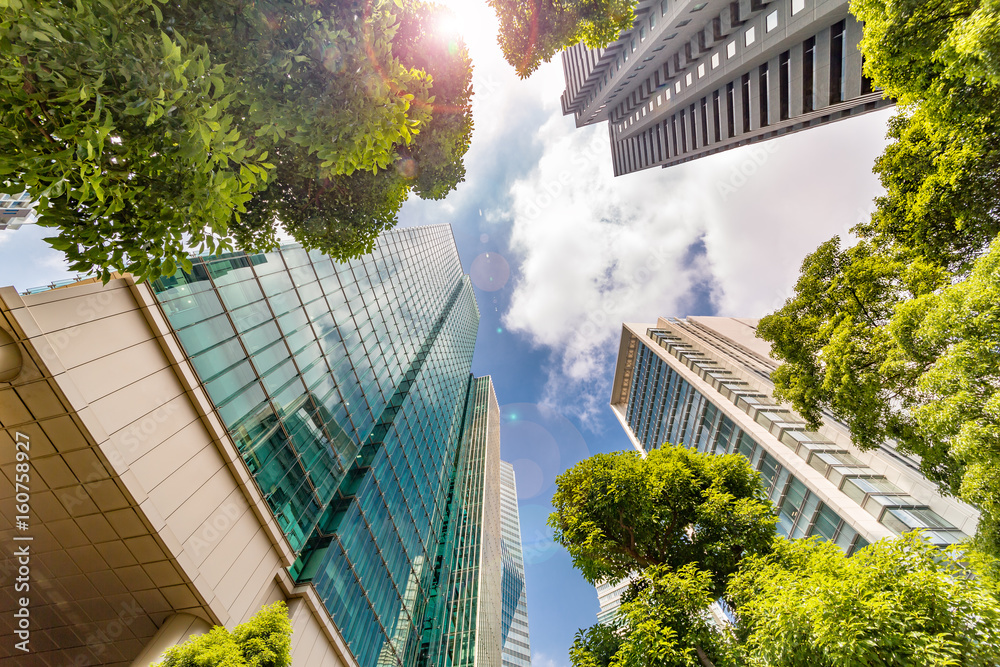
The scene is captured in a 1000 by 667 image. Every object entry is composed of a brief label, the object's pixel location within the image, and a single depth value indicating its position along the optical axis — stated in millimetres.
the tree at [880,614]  4305
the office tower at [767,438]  17594
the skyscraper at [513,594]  49469
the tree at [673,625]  6078
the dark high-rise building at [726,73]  18109
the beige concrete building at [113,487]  6801
